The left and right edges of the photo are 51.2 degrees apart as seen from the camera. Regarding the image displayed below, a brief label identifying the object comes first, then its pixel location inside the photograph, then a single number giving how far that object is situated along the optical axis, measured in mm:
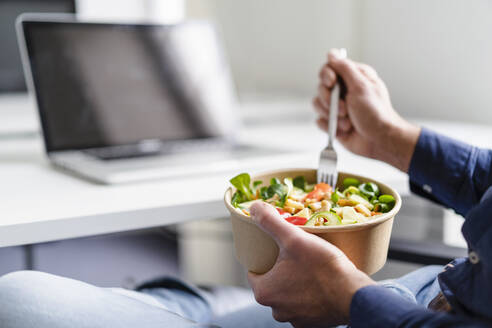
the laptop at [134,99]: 951
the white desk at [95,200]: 670
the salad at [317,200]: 544
